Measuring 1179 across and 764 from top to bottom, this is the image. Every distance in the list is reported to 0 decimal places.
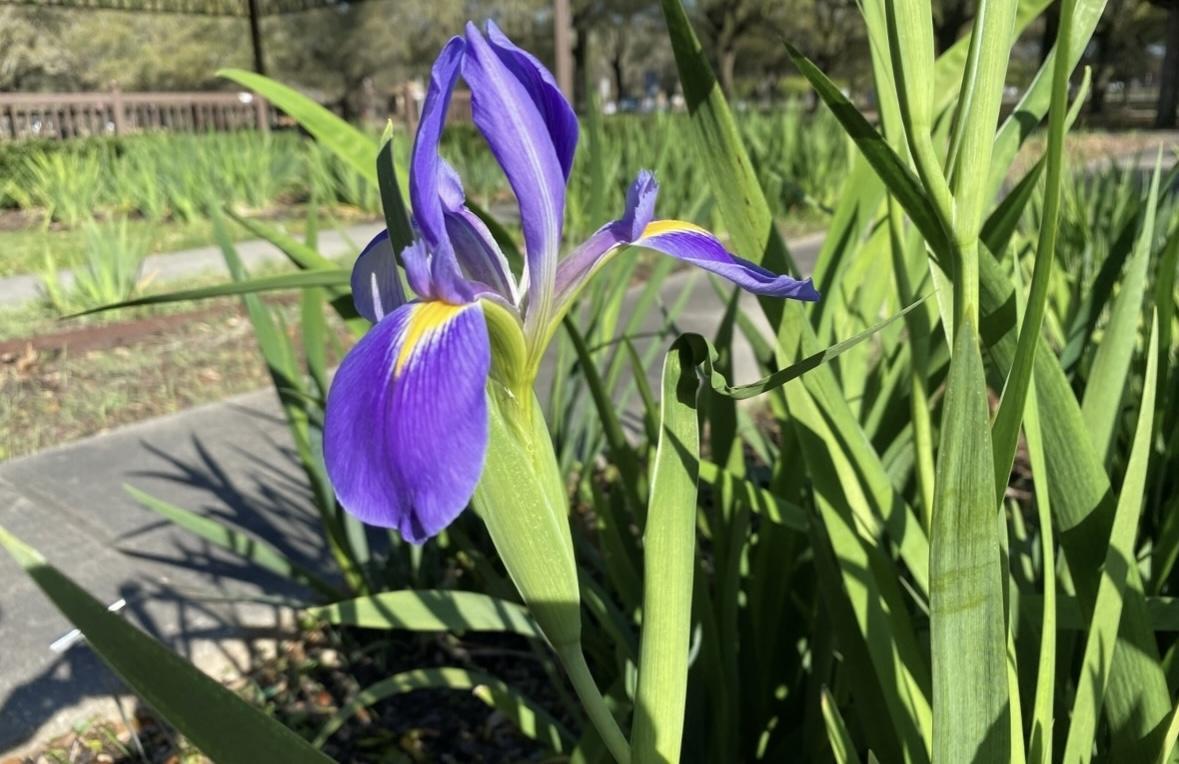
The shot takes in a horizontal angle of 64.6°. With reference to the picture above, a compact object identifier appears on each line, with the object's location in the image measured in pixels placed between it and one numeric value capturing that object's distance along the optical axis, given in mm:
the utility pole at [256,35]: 9297
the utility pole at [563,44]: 5398
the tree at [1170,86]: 16969
